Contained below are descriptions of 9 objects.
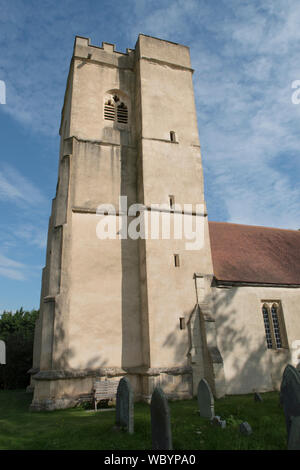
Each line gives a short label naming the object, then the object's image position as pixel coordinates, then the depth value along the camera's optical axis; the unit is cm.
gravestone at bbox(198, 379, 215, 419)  805
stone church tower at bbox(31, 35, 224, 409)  1210
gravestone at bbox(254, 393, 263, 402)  1076
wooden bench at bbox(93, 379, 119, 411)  1093
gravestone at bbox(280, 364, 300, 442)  579
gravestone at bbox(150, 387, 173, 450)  557
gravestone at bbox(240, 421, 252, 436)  648
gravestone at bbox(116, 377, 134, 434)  707
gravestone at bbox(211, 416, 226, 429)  711
